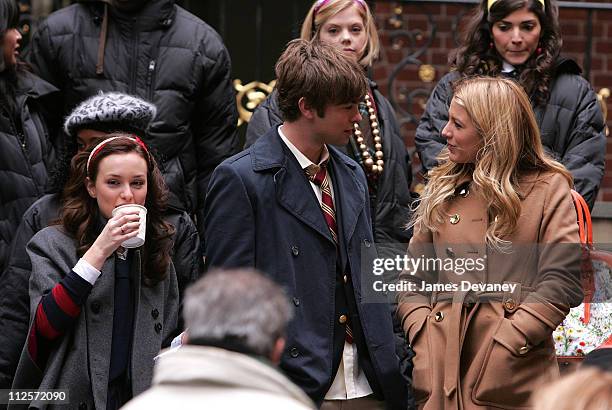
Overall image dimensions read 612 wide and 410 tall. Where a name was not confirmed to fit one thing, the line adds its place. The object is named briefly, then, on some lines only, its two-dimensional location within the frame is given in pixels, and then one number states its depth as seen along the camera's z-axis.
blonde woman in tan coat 9.57
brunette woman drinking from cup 9.97
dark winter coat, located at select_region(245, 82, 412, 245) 12.15
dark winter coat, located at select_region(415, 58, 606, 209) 12.65
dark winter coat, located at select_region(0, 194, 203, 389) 10.34
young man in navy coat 9.53
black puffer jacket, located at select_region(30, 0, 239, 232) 13.01
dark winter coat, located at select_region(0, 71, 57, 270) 12.49
